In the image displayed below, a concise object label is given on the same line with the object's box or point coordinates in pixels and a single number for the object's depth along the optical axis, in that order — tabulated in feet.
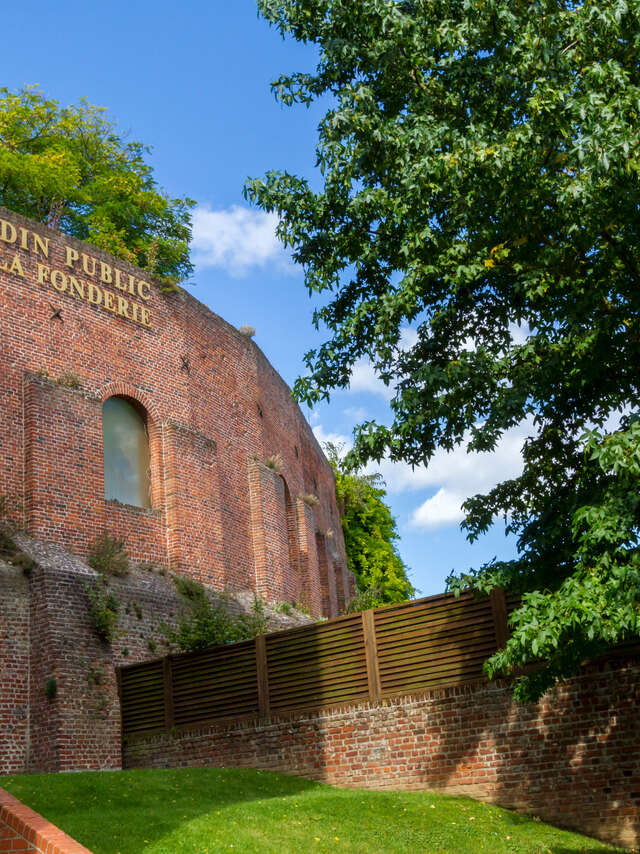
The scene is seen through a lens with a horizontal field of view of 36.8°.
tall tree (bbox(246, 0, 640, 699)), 28.27
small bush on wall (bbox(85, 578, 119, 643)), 50.75
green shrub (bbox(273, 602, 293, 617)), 71.36
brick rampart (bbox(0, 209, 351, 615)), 56.85
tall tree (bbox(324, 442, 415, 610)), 117.70
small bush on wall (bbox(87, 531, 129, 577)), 55.36
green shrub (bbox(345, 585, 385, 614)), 77.00
